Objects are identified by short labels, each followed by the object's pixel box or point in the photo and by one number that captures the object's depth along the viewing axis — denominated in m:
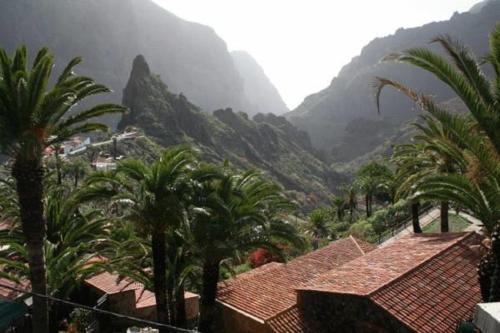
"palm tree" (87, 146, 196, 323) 13.84
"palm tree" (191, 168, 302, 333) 15.45
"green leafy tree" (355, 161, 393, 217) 52.01
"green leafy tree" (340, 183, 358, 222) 58.94
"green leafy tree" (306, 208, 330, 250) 46.72
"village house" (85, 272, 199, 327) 18.52
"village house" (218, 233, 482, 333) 13.81
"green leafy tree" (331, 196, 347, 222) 62.19
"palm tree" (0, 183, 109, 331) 15.79
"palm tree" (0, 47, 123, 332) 11.74
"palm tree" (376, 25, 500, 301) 9.34
